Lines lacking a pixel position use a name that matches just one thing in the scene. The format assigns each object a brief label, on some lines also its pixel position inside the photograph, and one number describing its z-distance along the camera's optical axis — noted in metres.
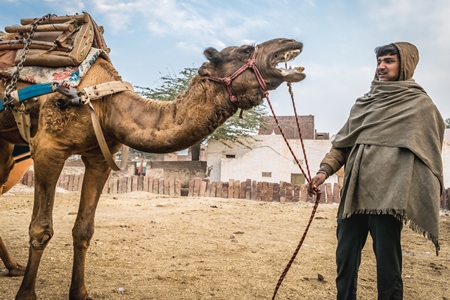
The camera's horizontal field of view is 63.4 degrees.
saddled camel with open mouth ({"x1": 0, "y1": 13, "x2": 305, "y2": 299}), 2.55
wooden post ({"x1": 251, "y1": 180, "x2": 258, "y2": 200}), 13.72
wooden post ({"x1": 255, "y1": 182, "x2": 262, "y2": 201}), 13.66
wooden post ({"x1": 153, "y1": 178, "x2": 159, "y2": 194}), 14.67
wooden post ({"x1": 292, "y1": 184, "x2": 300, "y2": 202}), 13.33
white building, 20.81
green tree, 22.53
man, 2.36
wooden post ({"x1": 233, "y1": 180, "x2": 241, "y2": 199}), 13.86
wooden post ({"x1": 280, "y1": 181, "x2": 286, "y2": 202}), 13.36
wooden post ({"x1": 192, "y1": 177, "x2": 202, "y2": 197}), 14.16
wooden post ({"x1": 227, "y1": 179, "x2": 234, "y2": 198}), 13.89
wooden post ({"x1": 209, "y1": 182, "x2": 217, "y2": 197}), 14.11
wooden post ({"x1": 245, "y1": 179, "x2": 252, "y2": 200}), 13.76
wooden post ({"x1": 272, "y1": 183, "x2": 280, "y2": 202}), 13.49
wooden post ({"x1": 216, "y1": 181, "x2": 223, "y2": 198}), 14.00
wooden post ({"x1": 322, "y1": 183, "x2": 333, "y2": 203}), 13.15
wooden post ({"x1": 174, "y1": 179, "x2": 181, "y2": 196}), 14.50
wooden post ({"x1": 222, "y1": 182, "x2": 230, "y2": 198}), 13.95
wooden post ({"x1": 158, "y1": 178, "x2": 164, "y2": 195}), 14.61
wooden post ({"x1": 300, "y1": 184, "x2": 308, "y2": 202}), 13.29
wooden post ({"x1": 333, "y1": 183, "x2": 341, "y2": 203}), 13.09
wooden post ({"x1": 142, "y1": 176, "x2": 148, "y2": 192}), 14.67
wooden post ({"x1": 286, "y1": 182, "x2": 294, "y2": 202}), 13.34
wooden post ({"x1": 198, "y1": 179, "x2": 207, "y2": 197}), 14.16
